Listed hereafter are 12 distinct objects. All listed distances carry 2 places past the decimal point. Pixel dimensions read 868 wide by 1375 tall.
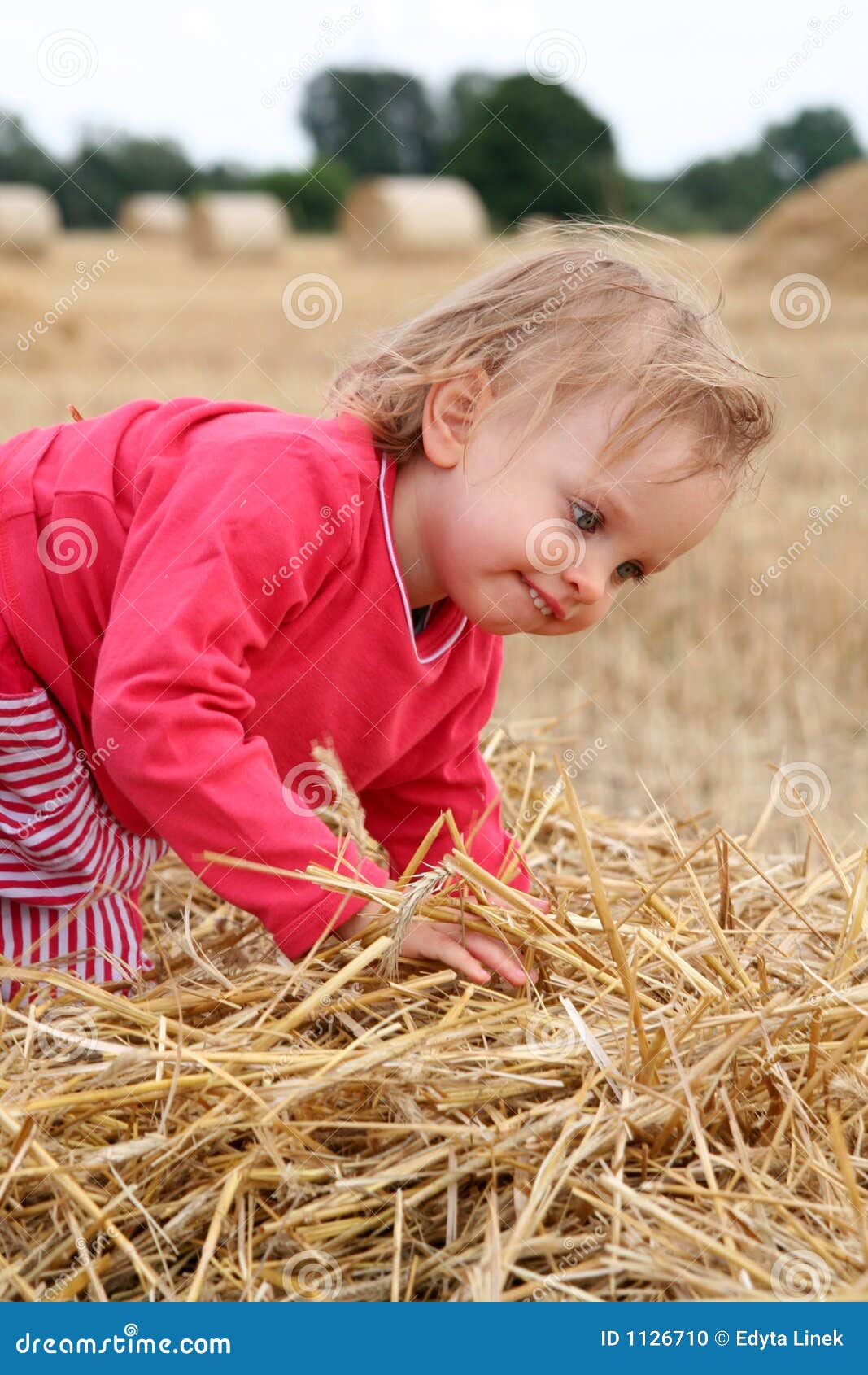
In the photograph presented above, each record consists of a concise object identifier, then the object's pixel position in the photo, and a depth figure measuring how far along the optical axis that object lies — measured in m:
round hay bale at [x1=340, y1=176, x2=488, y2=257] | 13.92
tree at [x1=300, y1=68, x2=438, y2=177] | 27.08
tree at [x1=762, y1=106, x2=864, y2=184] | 19.83
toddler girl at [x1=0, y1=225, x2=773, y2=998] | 1.38
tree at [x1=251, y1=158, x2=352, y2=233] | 24.70
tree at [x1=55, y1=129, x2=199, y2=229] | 23.62
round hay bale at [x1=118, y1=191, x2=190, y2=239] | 18.30
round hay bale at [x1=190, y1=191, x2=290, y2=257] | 15.03
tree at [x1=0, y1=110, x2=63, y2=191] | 23.59
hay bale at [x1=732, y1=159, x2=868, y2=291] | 10.52
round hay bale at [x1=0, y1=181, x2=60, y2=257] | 13.07
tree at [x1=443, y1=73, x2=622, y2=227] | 19.56
